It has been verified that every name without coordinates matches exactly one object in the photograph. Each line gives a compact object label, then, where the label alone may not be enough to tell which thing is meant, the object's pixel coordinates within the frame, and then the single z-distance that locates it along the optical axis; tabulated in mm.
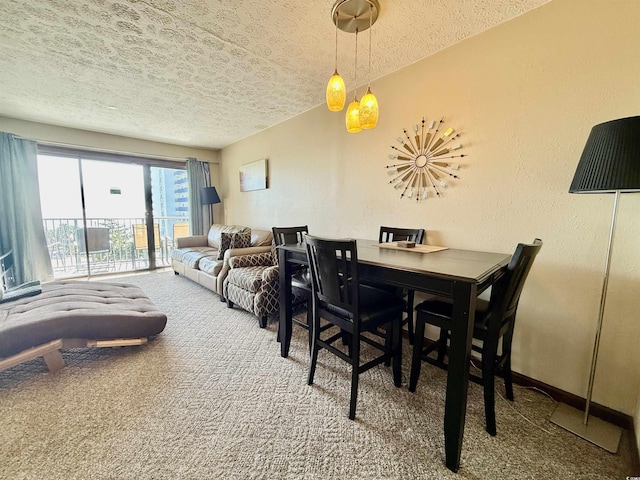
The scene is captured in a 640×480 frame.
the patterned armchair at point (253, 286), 2525
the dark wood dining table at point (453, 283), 1087
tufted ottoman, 1635
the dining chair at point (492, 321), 1231
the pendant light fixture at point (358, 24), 1558
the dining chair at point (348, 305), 1374
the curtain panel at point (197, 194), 5141
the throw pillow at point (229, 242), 3434
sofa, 3287
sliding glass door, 4164
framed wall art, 4137
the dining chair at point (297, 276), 2059
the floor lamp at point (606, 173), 1075
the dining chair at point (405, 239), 2023
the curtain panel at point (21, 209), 3506
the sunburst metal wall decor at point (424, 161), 2061
